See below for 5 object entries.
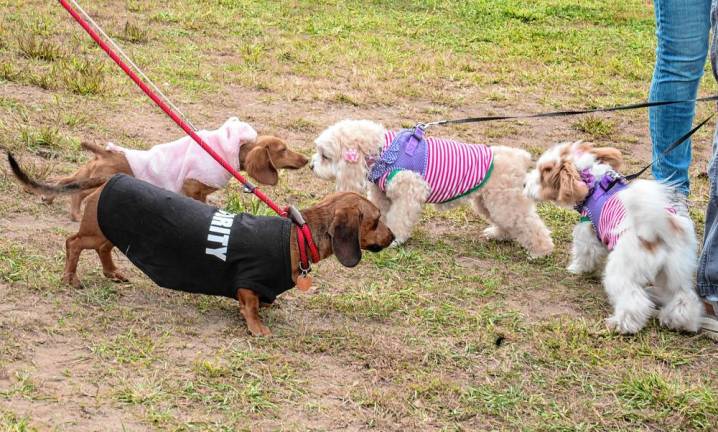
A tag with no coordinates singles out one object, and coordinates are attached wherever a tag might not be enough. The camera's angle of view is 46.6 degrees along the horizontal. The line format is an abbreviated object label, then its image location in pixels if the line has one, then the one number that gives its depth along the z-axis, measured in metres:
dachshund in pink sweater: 4.76
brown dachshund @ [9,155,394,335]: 3.74
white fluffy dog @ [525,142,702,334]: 3.98
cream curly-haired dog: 5.05
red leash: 3.80
